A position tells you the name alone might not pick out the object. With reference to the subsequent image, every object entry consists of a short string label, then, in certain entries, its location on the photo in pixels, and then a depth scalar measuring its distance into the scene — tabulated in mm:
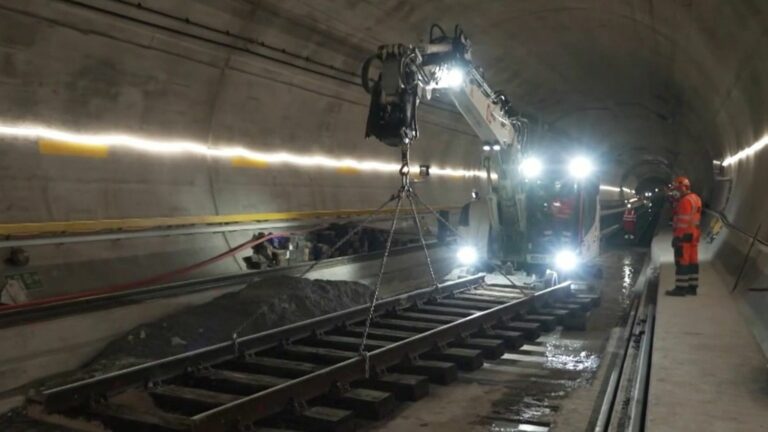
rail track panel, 4539
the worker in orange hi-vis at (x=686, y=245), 9602
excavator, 8875
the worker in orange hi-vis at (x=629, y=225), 21641
